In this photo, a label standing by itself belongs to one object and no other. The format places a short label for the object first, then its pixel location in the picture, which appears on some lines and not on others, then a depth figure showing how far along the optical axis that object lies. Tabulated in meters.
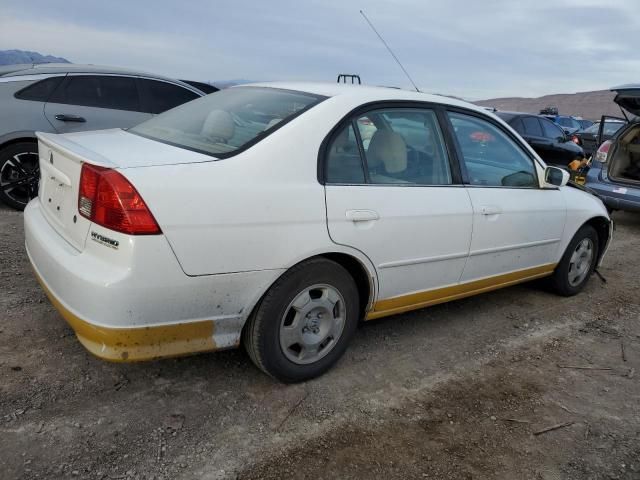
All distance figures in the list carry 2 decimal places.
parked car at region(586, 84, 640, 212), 7.37
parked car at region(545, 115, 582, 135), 22.89
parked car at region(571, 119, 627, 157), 14.79
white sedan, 2.29
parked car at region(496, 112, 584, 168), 10.98
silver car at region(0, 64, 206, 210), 5.63
